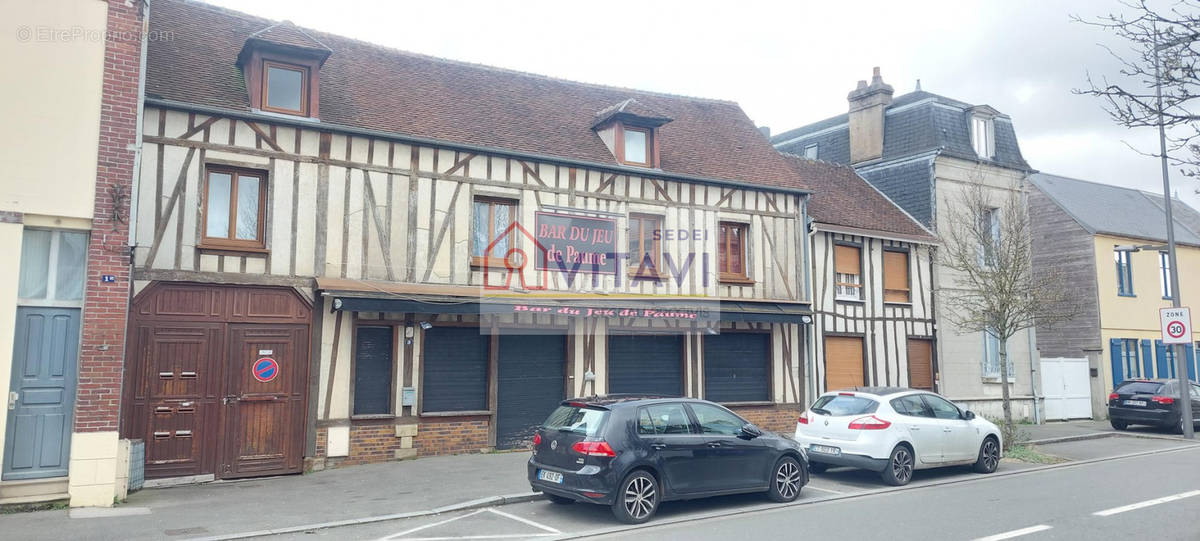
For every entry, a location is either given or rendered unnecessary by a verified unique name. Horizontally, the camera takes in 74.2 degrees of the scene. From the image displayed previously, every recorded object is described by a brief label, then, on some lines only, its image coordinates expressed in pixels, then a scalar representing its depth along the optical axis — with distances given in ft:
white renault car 37.37
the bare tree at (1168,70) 21.95
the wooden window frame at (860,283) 61.36
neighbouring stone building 67.31
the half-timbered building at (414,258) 38.45
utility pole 59.82
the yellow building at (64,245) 30.01
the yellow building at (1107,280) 78.95
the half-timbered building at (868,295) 60.44
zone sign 59.93
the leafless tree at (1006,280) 50.62
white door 72.79
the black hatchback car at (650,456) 28.45
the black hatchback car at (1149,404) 62.95
